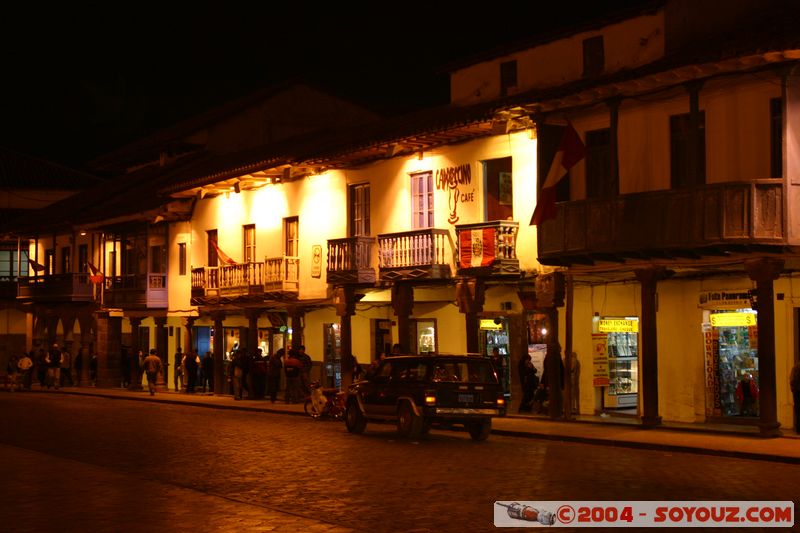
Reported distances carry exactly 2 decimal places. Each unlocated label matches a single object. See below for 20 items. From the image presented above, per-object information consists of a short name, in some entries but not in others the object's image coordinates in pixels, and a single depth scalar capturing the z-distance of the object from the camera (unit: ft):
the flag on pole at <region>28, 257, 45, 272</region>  172.35
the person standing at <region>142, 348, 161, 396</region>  134.92
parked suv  74.84
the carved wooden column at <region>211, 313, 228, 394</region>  137.39
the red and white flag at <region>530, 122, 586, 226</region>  81.97
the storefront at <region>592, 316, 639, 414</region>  93.40
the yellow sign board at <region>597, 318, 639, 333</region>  92.02
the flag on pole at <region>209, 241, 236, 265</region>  132.98
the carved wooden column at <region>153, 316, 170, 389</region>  153.48
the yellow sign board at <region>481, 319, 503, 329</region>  103.19
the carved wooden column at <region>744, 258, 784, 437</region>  73.41
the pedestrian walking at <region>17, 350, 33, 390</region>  159.94
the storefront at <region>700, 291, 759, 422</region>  83.30
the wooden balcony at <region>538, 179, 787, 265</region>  71.56
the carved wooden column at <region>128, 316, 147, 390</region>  155.02
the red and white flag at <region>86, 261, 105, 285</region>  160.04
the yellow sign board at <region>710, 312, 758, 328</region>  82.53
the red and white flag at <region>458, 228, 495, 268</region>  93.45
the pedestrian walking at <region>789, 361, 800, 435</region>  75.61
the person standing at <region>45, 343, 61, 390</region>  159.43
